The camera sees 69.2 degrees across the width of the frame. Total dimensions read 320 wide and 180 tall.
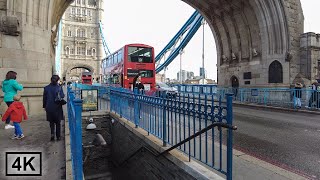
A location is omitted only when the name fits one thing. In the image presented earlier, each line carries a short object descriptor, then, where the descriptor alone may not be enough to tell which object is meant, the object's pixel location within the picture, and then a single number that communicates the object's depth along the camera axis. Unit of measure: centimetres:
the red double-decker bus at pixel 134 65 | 1691
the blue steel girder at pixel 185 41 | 4479
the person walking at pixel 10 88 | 632
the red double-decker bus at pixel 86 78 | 4703
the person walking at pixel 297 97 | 1300
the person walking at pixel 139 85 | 1206
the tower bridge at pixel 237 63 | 509
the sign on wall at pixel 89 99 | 975
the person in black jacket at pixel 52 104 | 569
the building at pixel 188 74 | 10845
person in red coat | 558
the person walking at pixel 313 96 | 1229
